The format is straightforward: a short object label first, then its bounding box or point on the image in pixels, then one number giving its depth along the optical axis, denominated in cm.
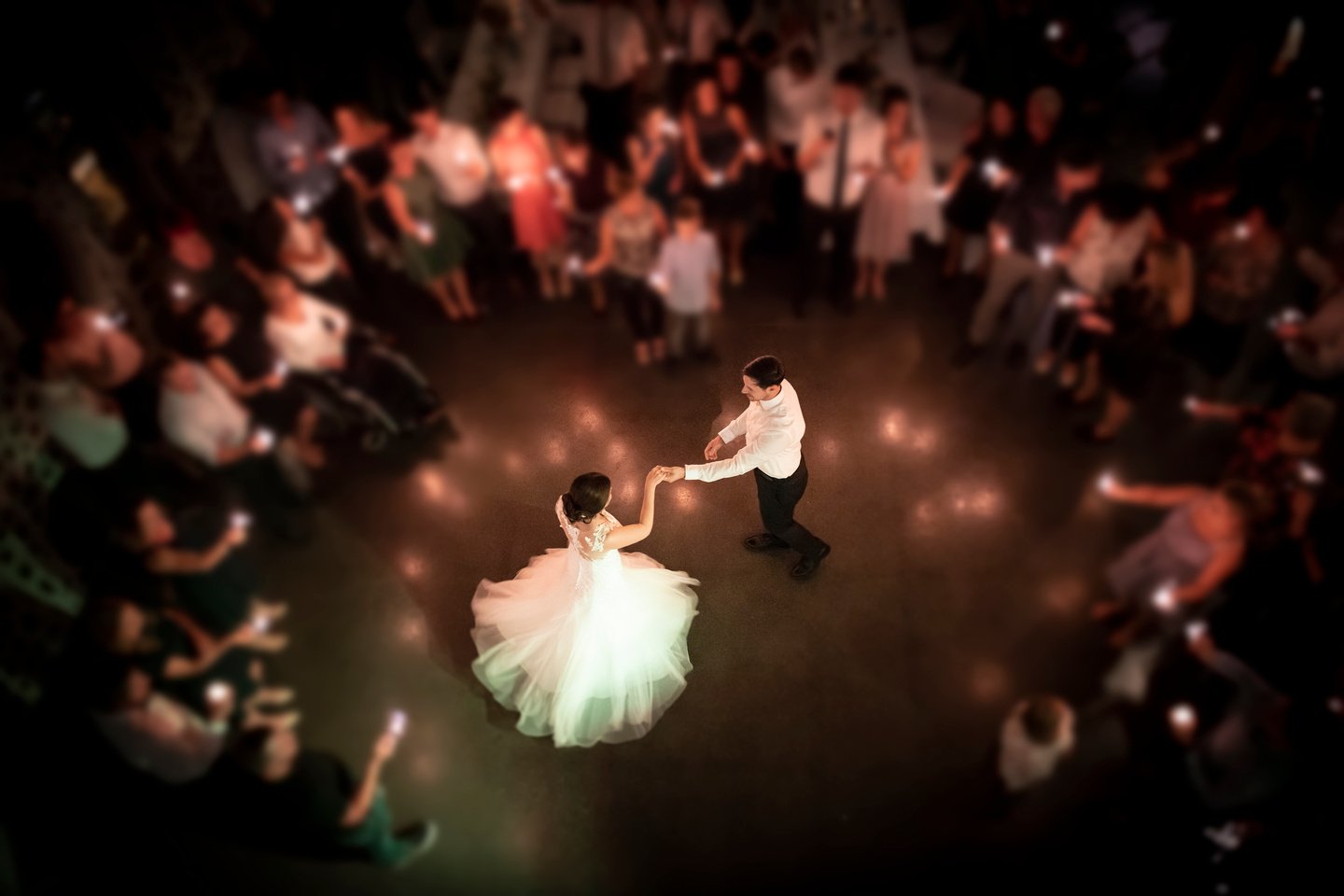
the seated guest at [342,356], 439
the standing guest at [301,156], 512
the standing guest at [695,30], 582
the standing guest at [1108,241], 423
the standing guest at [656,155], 496
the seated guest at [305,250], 482
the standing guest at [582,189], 489
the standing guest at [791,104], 519
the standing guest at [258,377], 411
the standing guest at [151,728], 308
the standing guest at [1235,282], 416
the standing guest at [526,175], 500
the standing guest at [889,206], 475
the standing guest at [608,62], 586
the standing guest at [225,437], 391
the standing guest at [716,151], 505
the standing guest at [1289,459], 344
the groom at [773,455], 355
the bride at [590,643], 357
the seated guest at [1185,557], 319
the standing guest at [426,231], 496
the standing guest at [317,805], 293
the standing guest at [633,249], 464
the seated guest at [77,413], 373
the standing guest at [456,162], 504
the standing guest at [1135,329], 424
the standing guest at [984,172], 467
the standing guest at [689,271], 456
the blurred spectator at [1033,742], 295
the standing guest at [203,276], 439
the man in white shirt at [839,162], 472
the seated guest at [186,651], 310
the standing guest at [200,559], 351
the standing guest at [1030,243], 439
